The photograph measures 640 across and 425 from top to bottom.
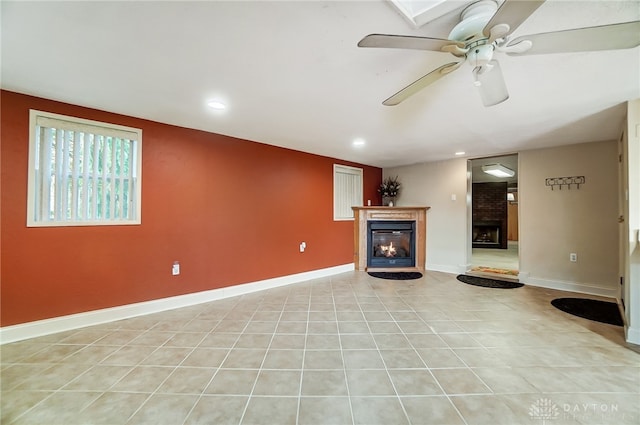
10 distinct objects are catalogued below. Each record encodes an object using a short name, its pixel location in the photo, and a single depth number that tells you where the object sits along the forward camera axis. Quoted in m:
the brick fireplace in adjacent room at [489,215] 8.59
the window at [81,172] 2.36
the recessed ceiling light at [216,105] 2.44
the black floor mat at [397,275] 4.57
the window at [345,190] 4.97
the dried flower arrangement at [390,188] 5.58
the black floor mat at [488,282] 3.97
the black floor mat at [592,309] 2.75
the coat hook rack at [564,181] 3.78
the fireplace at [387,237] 5.16
